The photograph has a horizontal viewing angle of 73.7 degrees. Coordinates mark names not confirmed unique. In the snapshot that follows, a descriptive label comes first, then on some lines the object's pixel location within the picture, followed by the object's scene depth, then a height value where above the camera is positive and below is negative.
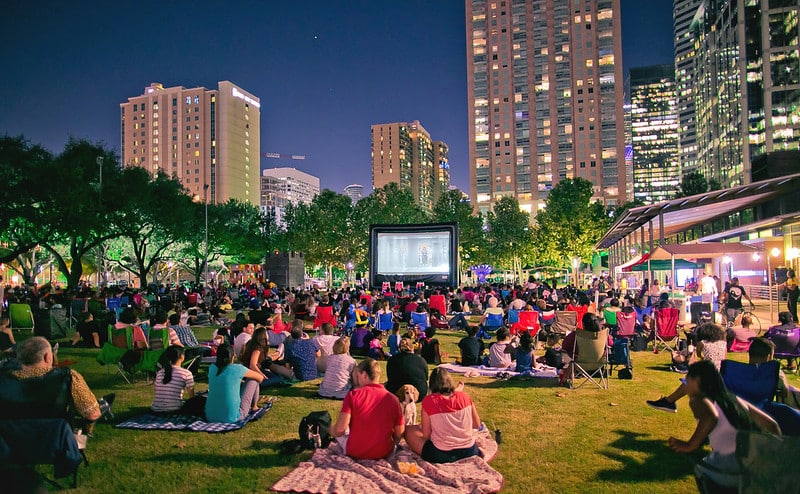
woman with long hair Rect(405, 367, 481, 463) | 4.79 -1.35
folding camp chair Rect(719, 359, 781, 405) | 5.28 -1.09
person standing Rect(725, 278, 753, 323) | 14.70 -0.89
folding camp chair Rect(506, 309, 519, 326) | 15.00 -1.21
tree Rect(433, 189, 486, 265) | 59.31 +6.05
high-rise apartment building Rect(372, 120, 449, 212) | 189.12 +43.17
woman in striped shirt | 6.61 -1.34
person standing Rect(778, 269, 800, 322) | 14.94 -0.66
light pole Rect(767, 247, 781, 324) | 21.48 +0.76
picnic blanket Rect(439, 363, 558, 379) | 9.34 -1.76
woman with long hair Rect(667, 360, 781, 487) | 3.44 -1.05
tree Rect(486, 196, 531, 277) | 65.06 +5.34
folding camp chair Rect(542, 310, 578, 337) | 13.59 -1.25
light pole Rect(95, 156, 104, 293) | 25.55 +4.43
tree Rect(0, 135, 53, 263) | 22.28 +3.94
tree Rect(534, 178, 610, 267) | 55.38 +4.80
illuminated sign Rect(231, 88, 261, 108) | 136.62 +47.60
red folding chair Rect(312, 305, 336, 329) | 14.19 -1.04
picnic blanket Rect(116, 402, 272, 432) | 6.12 -1.71
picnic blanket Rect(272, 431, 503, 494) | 4.44 -1.75
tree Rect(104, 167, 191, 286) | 29.00 +3.89
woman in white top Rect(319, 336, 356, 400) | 7.76 -1.44
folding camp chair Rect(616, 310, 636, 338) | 11.88 -1.15
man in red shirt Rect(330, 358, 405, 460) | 4.88 -1.31
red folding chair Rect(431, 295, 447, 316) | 18.69 -0.98
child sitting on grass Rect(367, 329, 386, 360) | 11.53 -1.62
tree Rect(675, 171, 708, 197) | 56.47 +9.34
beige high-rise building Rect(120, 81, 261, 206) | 132.38 +35.94
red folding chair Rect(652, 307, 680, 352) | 12.10 -1.21
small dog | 5.81 -1.40
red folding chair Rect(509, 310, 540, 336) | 13.46 -1.24
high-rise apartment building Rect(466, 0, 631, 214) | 106.69 +35.98
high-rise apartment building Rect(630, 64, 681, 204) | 193.12 +27.73
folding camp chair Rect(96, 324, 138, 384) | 9.09 -1.18
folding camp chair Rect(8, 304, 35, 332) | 14.89 -1.02
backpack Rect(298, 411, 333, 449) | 5.54 -1.62
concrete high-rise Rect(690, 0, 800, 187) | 77.31 +29.84
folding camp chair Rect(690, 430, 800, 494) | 2.59 -0.96
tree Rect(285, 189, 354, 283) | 53.62 +4.38
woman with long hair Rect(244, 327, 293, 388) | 7.55 -1.22
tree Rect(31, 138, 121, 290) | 23.16 +3.72
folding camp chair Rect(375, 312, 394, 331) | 15.20 -1.32
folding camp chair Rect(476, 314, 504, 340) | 15.79 -1.42
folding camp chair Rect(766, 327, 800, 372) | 8.72 -1.17
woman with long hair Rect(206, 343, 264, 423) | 6.23 -1.31
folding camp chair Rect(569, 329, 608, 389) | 8.28 -1.29
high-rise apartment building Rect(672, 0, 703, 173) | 177.00 +56.39
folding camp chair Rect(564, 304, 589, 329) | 13.44 -0.99
